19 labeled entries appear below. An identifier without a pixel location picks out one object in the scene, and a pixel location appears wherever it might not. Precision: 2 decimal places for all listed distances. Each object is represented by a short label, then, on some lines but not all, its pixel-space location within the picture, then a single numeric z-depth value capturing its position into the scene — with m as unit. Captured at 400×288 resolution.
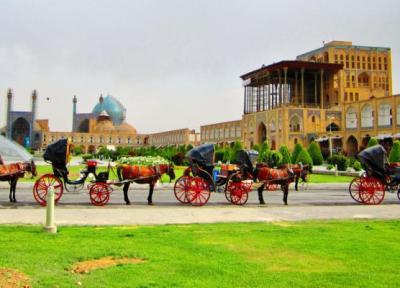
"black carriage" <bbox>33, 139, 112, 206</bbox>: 11.90
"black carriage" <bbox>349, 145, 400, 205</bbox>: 13.38
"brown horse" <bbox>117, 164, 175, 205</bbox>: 12.29
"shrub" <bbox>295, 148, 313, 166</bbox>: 36.53
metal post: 7.42
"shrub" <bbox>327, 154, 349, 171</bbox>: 33.94
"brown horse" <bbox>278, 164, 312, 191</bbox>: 13.93
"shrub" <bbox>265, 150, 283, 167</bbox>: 27.12
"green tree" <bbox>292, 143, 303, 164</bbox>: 39.16
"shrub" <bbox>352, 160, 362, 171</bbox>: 32.06
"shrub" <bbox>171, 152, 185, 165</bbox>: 39.47
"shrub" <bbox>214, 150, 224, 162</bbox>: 48.60
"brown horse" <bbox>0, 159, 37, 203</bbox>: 12.17
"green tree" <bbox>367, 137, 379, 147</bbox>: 36.54
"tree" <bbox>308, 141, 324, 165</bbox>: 43.82
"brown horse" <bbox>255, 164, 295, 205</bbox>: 12.85
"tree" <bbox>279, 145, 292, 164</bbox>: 34.81
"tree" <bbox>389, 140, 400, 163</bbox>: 32.49
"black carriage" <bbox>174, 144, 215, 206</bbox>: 12.47
